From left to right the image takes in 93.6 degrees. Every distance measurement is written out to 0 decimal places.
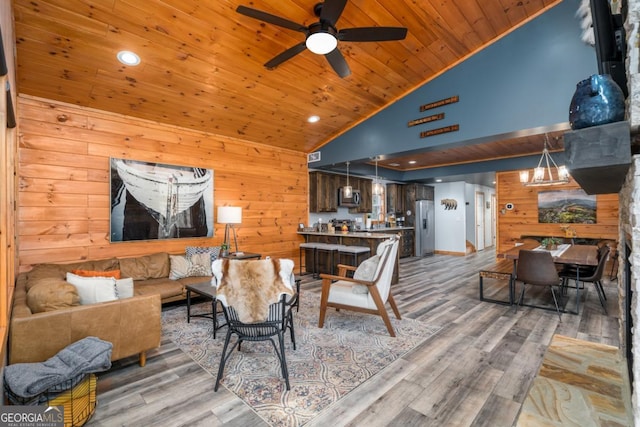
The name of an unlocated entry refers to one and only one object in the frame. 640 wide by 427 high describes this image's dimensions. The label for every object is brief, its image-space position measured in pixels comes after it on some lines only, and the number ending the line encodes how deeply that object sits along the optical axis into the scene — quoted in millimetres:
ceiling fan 2324
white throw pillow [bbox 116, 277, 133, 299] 2646
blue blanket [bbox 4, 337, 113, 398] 1646
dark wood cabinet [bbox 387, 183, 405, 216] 8891
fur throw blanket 2291
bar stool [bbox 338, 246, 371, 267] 5391
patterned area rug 2092
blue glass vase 1045
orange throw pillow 3096
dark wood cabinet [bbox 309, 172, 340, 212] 6656
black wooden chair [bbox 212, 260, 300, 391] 2289
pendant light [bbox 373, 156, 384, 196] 8602
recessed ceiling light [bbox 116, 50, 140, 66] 3058
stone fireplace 1008
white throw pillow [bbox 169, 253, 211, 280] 4155
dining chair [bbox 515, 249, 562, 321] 3730
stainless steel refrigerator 9062
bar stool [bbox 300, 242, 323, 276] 6020
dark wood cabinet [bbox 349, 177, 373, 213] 7784
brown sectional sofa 2008
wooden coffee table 3102
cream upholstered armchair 3109
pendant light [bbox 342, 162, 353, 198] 6359
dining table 3871
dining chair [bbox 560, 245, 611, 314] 3875
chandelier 4465
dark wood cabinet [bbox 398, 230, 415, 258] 8581
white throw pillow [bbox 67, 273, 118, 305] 2453
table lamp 4578
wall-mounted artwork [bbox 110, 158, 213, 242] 4031
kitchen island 5580
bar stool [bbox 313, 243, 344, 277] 5694
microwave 7191
